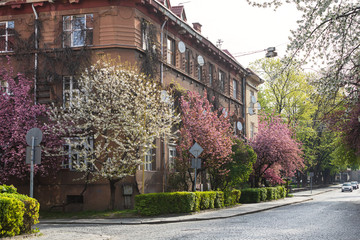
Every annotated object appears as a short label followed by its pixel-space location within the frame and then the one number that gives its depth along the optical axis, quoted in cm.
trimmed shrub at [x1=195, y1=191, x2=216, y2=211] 2238
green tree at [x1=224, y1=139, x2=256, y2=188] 2864
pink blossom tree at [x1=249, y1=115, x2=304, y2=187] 3628
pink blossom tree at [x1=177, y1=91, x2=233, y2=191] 2492
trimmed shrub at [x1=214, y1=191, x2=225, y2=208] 2523
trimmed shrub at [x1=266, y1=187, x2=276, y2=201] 3666
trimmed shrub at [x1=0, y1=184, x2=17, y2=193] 1275
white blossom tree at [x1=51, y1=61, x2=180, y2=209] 2095
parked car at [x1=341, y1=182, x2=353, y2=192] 6353
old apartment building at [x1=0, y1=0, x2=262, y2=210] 2295
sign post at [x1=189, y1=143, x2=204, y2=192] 2149
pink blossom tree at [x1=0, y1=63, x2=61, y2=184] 2109
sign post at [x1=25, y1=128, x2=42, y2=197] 1350
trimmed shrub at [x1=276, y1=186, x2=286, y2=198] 4003
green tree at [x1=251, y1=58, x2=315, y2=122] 5772
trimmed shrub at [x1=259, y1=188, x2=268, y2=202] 3418
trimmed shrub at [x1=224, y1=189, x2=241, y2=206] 2720
